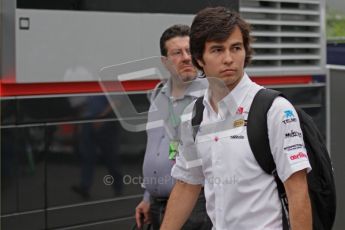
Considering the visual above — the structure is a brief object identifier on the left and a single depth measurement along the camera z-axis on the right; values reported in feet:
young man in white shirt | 14.29
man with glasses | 17.15
